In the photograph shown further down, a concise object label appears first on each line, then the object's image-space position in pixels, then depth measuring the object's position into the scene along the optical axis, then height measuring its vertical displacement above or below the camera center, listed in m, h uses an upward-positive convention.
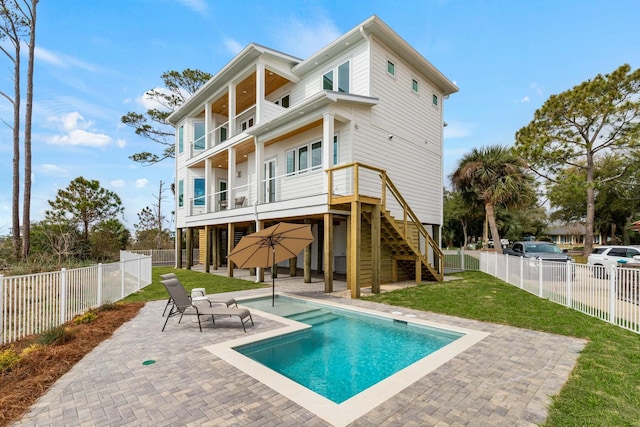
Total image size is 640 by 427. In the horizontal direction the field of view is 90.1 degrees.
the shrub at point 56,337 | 5.38 -1.95
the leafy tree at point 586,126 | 21.31 +7.28
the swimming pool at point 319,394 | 3.48 -2.04
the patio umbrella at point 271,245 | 8.87 -0.59
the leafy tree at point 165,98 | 28.98 +11.57
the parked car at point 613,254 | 14.68 -1.41
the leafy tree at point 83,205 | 22.73 +1.34
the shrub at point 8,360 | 4.35 -1.91
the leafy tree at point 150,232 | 27.71 -0.78
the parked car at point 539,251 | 15.19 -1.33
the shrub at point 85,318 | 6.88 -2.08
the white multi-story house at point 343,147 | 11.14 +3.62
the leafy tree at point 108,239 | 21.67 -1.11
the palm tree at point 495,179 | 20.30 +3.05
